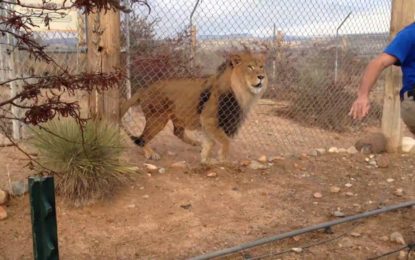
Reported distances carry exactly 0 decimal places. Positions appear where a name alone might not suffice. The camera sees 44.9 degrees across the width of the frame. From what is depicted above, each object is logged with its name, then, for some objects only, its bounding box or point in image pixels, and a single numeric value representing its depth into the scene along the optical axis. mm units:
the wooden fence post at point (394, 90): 6086
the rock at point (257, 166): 5677
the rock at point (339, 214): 4496
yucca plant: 4367
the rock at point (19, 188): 4539
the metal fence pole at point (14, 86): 6284
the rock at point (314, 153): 6450
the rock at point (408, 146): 6551
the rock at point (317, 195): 4941
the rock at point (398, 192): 5068
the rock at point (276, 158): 6091
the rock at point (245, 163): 5790
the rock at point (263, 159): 6003
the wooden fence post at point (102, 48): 4457
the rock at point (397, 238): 4043
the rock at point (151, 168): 5348
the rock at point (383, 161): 5964
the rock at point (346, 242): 3984
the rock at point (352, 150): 6551
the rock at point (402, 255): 3848
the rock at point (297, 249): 3816
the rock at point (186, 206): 4555
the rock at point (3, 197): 4367
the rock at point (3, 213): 4180
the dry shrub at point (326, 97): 10078
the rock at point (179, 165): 5536
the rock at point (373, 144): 6465
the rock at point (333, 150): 6602
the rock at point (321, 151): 6523
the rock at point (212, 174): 5287
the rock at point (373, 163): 6035
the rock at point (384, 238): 4109
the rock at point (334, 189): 5082
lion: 6082
